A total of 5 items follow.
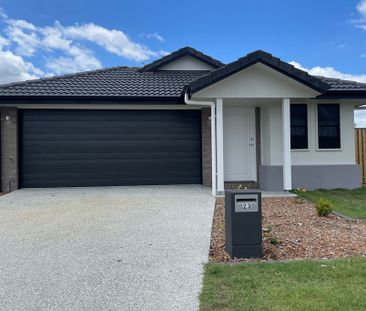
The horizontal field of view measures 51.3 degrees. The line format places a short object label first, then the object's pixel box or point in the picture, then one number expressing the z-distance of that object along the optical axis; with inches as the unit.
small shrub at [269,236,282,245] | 237.5
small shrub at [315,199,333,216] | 315.0
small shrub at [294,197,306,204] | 396.8
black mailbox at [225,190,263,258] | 210.8
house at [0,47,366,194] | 502.0
